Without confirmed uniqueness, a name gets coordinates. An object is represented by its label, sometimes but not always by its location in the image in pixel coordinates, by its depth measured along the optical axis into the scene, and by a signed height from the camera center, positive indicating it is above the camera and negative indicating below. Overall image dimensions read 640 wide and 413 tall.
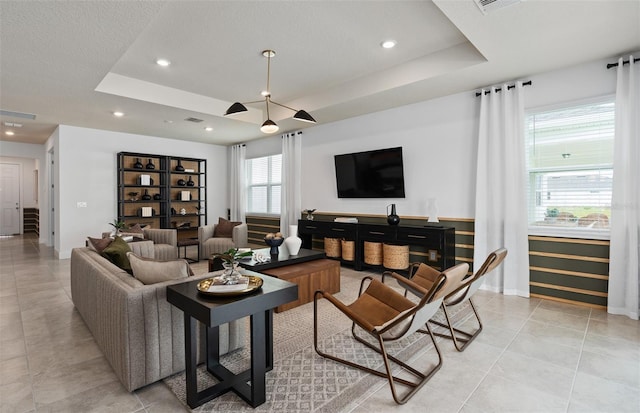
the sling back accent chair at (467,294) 2.62 -0.78
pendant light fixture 3.72 +0.96
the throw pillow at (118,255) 2.83 -0.48
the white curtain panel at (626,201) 3.22 -0.01
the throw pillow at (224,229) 6.38 -0.57
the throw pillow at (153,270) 2.30 -0.50
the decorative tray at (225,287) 1.87 -0.52
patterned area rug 1.94 -1.20
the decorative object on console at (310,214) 6.29 -0.27
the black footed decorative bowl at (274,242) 4.06 -0.52
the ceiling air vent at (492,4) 2.49 +1.51
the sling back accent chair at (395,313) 2.03 -0.81
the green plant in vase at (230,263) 2.06 -0.41
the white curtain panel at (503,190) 3.94 +0.12
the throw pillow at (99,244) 3.32 -0.45
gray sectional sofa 2.02 -0.85
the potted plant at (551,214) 3.87 -0.17
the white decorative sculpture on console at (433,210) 4.72 -0.15
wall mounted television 5.18 +0.44
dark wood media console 4.40 -0.55
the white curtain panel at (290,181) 6.75 +0.41
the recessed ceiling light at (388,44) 3.56 +1.73
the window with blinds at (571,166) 3.55 +0.38
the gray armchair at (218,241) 6.00 -0.76
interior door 10.10 +0.04
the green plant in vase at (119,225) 5.18 -0.41
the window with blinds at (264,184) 7.55 +0.38
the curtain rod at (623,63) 3.30 +1.41
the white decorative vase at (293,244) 4.16 -0.56
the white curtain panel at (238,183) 8.24 +0.43
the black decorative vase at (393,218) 4.94 -0.27
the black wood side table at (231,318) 1.75 -0.64
